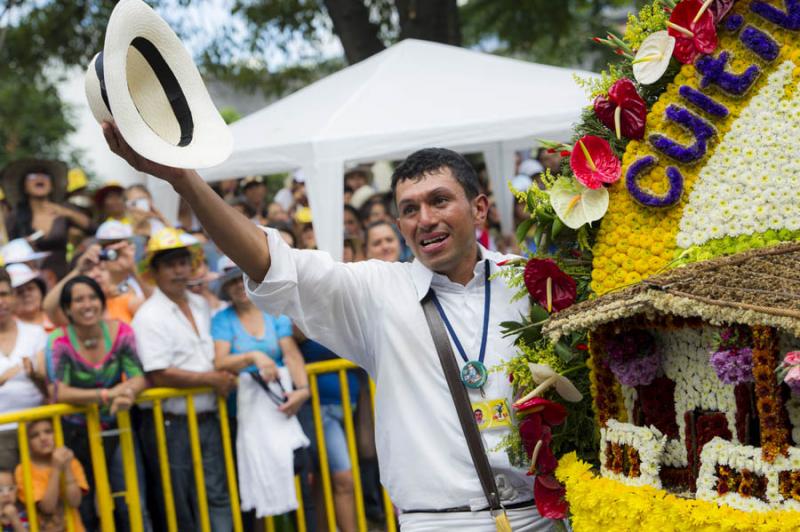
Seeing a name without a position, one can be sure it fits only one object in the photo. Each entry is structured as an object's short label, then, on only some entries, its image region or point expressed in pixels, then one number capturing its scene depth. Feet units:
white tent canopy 27.09
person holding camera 23.84
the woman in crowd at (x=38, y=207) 28.66
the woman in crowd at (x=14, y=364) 19.83
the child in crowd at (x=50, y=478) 19.70
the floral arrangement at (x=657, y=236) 11.85
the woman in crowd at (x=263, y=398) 20.83
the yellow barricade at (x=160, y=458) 19.87
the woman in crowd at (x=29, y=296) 23.02
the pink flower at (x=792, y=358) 10.27
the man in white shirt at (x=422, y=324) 12.62
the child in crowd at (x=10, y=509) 19.29
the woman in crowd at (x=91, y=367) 20.22
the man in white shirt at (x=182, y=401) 21.02
